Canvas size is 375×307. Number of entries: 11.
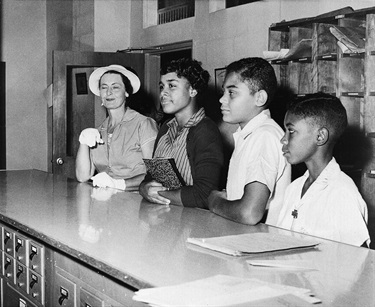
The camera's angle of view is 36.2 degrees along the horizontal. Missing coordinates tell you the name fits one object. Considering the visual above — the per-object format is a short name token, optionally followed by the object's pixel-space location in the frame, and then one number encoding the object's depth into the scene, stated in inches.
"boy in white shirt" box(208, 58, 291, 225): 90.0
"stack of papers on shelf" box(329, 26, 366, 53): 139.1
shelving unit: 137.3
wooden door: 224.1
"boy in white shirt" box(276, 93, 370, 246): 83.6
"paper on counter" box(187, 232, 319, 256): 70.9
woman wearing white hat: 146.5
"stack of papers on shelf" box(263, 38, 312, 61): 153.9
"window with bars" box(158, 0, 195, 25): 225.9
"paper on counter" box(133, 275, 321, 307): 52.2
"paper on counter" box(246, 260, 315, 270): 64.9
